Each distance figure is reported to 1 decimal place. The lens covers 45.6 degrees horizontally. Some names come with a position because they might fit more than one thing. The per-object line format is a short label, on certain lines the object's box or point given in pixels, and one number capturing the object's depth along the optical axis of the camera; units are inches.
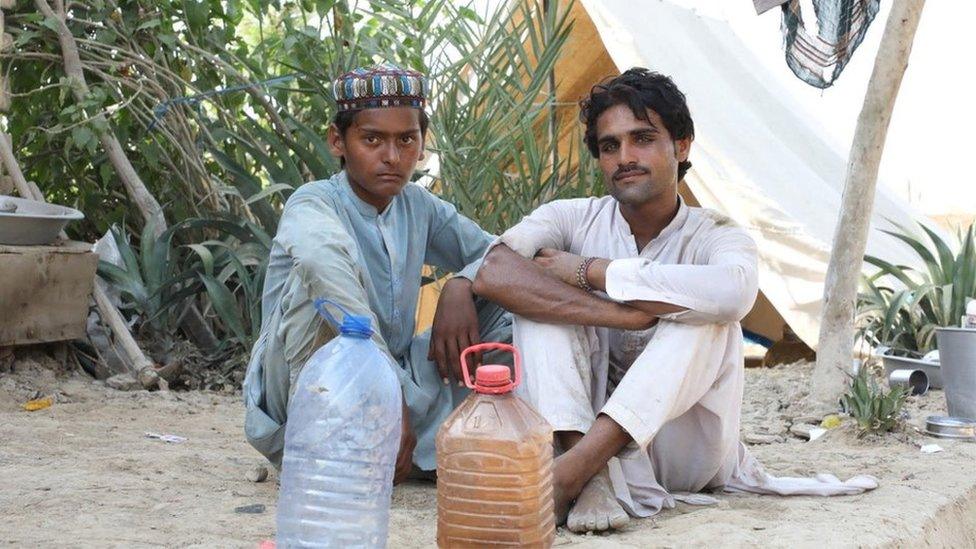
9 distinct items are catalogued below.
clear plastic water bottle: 79.4
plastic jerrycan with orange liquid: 83.9
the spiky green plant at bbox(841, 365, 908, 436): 157.8
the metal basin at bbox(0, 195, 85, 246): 174.9
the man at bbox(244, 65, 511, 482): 109.8
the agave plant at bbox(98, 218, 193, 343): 200.2
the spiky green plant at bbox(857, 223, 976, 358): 233.5
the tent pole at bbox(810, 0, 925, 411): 179.3
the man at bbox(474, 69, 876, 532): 100.6
